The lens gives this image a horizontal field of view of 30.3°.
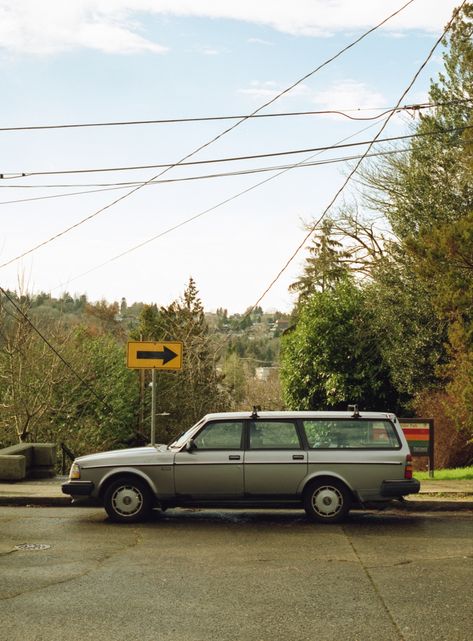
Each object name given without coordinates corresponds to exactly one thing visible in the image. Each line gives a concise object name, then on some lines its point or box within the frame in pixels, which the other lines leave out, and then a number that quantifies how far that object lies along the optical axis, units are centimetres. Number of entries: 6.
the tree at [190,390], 4813
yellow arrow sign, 1596
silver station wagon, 1202
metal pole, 1561
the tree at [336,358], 3294
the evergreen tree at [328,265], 3806
